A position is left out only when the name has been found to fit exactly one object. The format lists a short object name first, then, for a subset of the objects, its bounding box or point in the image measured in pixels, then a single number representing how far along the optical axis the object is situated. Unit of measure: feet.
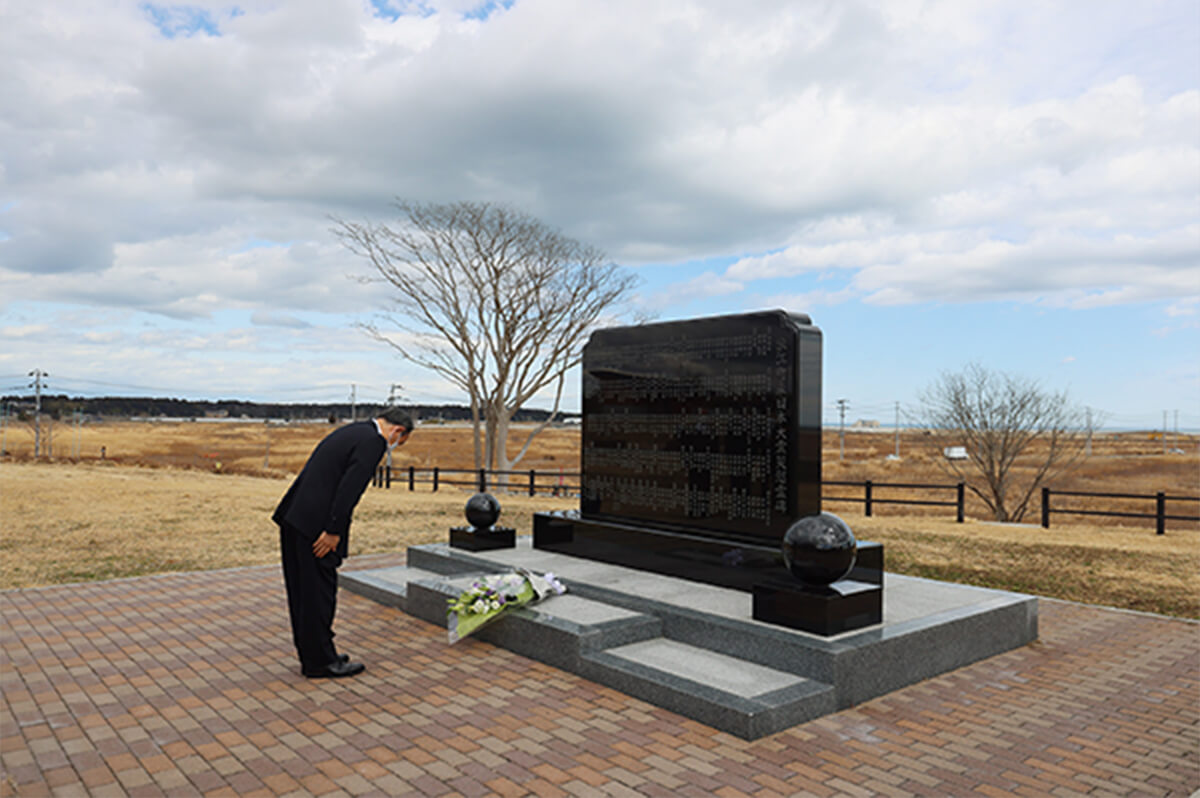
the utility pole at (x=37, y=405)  150.84
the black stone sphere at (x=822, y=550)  20.79
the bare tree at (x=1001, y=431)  85.40
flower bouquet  23.17
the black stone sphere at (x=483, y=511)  33.09
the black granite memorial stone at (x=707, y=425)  25.21
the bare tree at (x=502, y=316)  98.99
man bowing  19.98
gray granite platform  18.48
